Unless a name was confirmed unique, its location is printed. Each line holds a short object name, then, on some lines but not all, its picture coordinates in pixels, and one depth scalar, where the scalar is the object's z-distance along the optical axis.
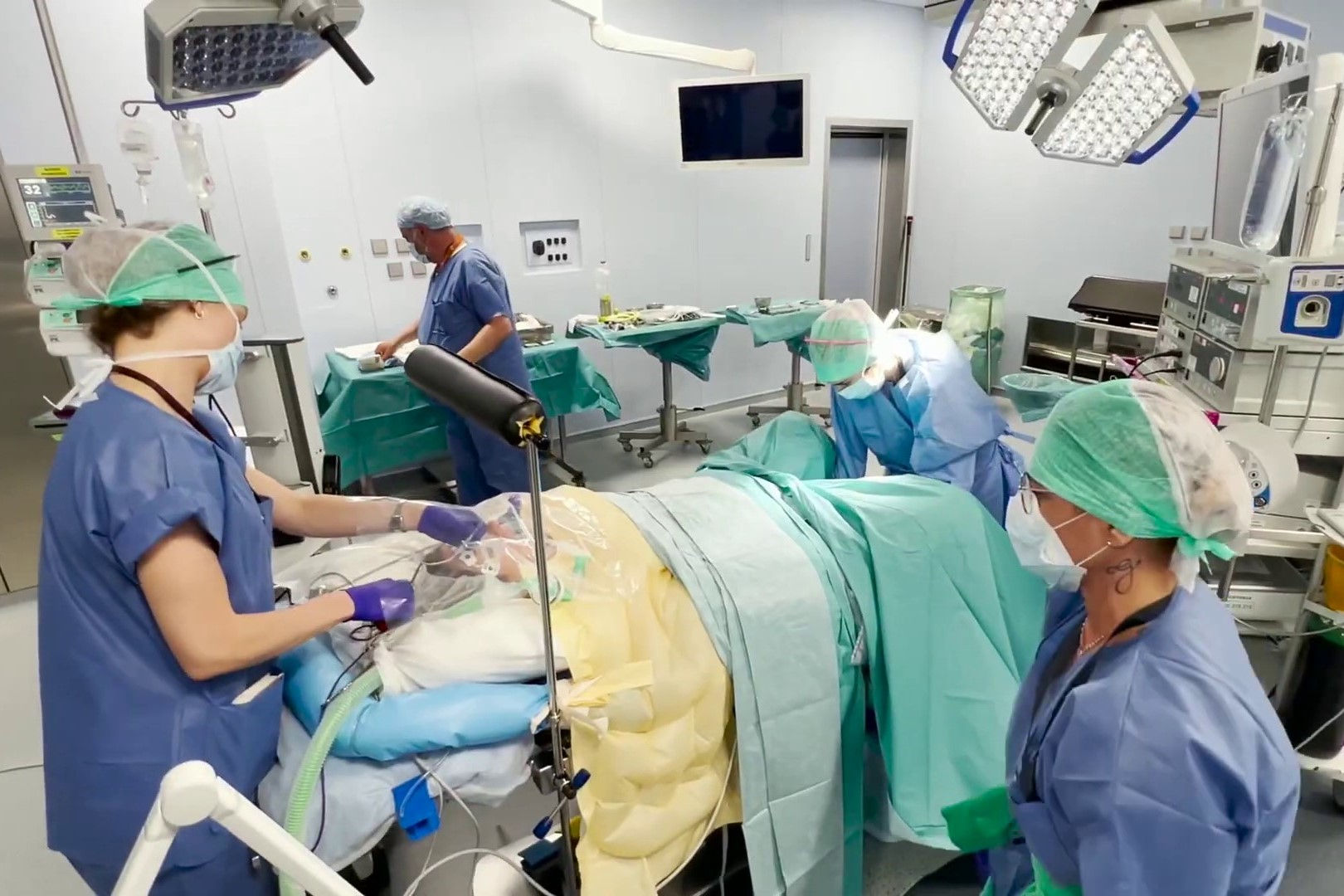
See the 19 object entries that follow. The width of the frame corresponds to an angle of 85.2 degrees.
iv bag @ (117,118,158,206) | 2.32
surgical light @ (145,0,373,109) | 1.30
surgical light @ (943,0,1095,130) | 1.44
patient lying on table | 1.19
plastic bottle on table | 4.26
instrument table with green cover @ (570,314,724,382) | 3.81
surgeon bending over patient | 2.01
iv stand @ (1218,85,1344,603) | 1.46
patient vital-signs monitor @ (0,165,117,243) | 2.32
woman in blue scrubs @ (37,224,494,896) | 0.96
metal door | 5.69
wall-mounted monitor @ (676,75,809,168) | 4.17
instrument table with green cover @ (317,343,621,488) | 3.19
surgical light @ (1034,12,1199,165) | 1.42
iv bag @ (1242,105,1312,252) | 1.58
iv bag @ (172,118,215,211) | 2.35
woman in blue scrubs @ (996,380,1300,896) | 0.81
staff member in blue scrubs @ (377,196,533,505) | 2.93
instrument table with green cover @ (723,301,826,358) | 4.17
